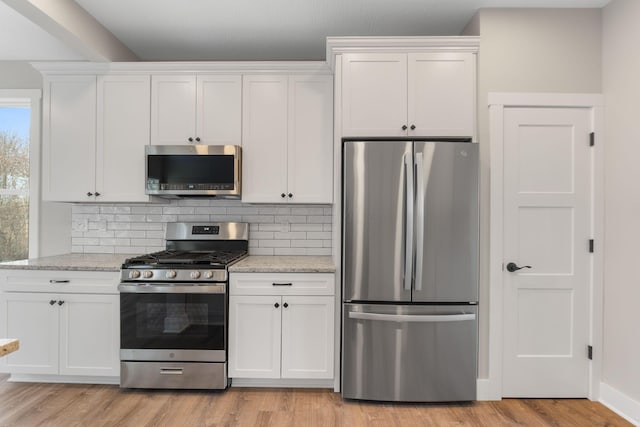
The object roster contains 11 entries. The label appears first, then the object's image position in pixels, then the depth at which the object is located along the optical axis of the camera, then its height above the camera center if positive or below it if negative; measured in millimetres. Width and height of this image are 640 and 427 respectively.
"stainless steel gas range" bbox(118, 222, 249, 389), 2574 -808
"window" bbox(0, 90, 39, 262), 3443 +268
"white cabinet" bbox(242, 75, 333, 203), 2971 +646
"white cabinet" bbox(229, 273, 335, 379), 2598 -842
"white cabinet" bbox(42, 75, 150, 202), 2994 +618
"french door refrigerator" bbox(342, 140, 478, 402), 2412 -337
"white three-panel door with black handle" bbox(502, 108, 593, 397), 2553 -245
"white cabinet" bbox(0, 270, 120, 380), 2650 -826
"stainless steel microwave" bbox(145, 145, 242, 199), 2922 +339
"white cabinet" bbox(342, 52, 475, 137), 2541 +850
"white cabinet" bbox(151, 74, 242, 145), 2979 +846
